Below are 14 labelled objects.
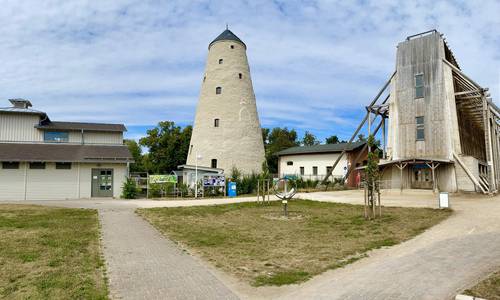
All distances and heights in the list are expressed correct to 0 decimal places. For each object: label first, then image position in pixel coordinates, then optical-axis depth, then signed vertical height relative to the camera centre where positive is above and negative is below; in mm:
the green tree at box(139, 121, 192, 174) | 47156 +4407
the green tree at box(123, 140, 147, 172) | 54053 +3982
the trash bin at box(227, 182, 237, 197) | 26031 -986
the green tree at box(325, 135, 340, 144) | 67938 +7310
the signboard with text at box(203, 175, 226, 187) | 25438 -287
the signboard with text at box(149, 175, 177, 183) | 24953 -150
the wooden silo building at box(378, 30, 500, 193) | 24297 +4106
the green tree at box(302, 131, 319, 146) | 73188 +7953
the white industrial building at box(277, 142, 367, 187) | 34000 +1552
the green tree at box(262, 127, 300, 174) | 64000 +7385
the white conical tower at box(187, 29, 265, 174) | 30641 +5588
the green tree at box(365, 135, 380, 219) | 13164 +36
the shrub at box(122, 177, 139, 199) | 23672 -899
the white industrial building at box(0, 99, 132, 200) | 23125 +1328
